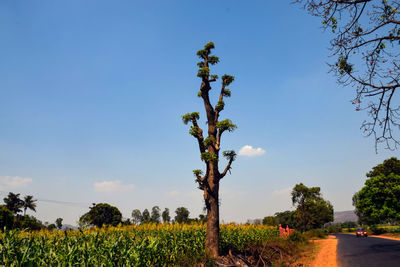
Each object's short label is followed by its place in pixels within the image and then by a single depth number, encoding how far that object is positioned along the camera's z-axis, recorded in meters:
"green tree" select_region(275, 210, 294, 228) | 126.24
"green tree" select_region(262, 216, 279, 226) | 104.38
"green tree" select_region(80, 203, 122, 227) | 75.08
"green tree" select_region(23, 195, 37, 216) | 87.69
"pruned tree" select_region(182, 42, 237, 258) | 12.91
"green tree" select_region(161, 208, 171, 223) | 142.05
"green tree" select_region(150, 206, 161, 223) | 151.12
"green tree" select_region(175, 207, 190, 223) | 121.38
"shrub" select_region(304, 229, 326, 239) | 41.24
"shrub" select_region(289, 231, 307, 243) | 26.85
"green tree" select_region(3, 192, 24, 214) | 80.31
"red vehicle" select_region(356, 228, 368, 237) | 40.56
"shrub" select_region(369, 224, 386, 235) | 44.09
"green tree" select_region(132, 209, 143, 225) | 152.75
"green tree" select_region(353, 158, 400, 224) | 39.69
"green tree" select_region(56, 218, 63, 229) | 148.30
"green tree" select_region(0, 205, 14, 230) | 47.90
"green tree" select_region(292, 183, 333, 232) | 70.88
